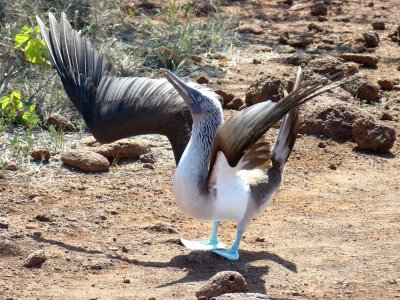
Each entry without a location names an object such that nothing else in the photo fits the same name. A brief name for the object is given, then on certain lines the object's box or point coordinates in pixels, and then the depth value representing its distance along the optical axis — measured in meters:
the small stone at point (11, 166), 9.34
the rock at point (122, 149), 9.75
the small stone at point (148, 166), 9.68
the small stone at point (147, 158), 9.77
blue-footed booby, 7.44
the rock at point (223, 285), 6.52
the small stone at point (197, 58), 12.39
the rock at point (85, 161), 9.46
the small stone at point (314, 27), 14.12
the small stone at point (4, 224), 8.05
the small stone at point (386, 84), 11.92
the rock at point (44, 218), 8.38
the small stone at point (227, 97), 11.12
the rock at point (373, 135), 10.16
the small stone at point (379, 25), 14.31
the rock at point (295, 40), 13.40
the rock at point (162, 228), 8.30
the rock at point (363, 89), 11.37
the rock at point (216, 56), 12.63
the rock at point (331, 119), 10.49
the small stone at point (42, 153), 9.61
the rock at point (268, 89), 10.79
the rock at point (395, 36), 13.83
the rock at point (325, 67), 11.13
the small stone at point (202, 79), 11.72
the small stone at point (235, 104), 11.00
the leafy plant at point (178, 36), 12.10
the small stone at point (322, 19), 14.61
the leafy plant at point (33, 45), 9.86
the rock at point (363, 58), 12.76
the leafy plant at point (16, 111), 10.06
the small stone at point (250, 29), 13.76
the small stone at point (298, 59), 12.58
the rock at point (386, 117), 11.00
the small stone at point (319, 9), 14.81
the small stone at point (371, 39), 13.48
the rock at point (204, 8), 14.05
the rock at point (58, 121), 10.29
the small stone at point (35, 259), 7.37
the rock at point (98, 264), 7.45
